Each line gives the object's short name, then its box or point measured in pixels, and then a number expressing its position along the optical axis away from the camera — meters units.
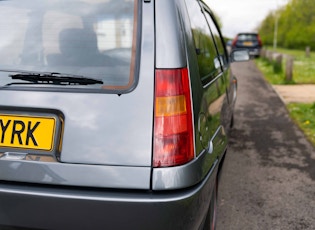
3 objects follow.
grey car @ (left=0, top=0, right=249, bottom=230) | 1.66
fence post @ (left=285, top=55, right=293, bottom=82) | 11.34
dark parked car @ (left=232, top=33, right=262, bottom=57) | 21.84
